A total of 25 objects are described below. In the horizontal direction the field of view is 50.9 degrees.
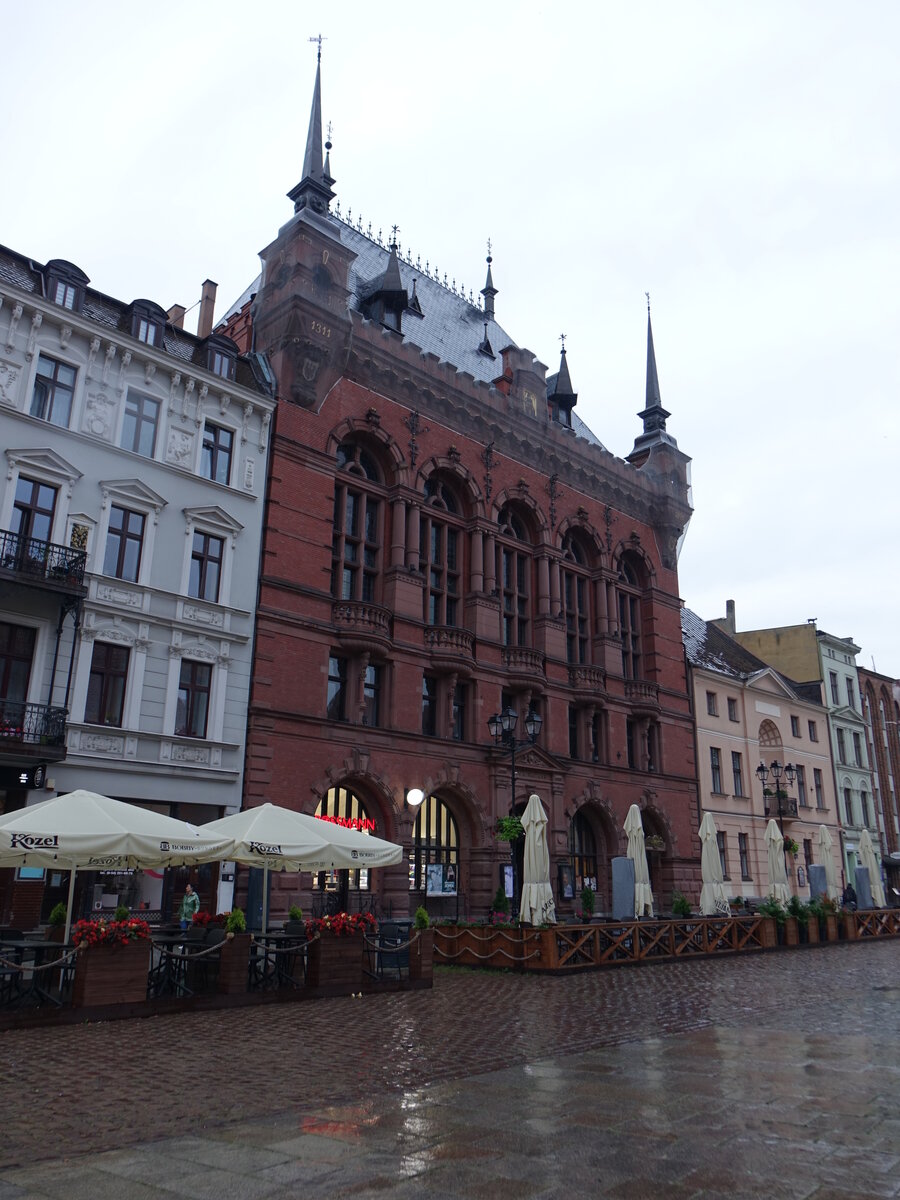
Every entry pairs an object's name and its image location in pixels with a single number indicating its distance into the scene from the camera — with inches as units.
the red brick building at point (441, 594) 1091.3
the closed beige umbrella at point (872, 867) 1384.1
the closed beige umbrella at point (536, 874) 877.2
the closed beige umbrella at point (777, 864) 1178.0
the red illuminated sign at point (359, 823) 1079.0
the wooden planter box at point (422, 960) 699.4
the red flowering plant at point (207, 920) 688.4
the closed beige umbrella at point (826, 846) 1370.6
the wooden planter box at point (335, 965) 649.6
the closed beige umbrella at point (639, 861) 1028.5
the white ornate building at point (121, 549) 853.8
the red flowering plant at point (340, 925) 661.9
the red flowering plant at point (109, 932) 534.0
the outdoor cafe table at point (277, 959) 643.5
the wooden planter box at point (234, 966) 594.9
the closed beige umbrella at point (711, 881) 1106.3
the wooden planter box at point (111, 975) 528.7
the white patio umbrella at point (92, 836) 539.2
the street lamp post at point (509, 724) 948.0
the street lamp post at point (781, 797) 1518.2
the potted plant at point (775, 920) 1062.4
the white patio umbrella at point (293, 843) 644.1
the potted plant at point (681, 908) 1064.8
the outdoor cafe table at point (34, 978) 529.0
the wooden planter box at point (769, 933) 1050.1
